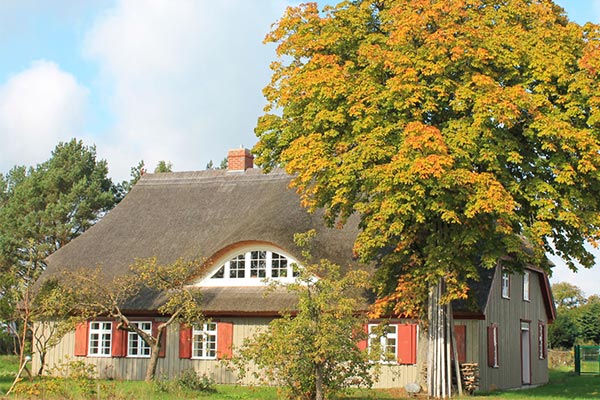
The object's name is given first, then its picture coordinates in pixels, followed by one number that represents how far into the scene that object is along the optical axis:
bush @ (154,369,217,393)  21.73
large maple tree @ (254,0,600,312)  20.05
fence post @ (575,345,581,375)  37.91
